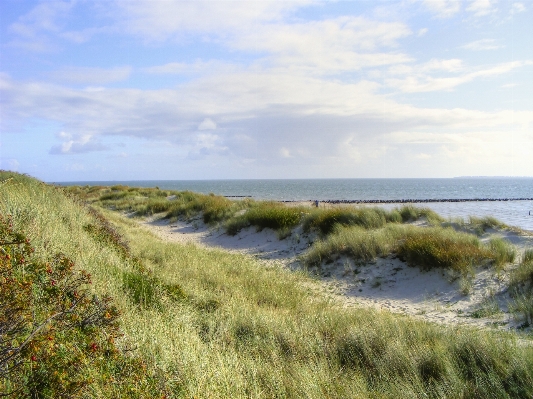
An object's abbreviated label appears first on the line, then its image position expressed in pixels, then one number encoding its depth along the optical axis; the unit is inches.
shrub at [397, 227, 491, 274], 413.4
